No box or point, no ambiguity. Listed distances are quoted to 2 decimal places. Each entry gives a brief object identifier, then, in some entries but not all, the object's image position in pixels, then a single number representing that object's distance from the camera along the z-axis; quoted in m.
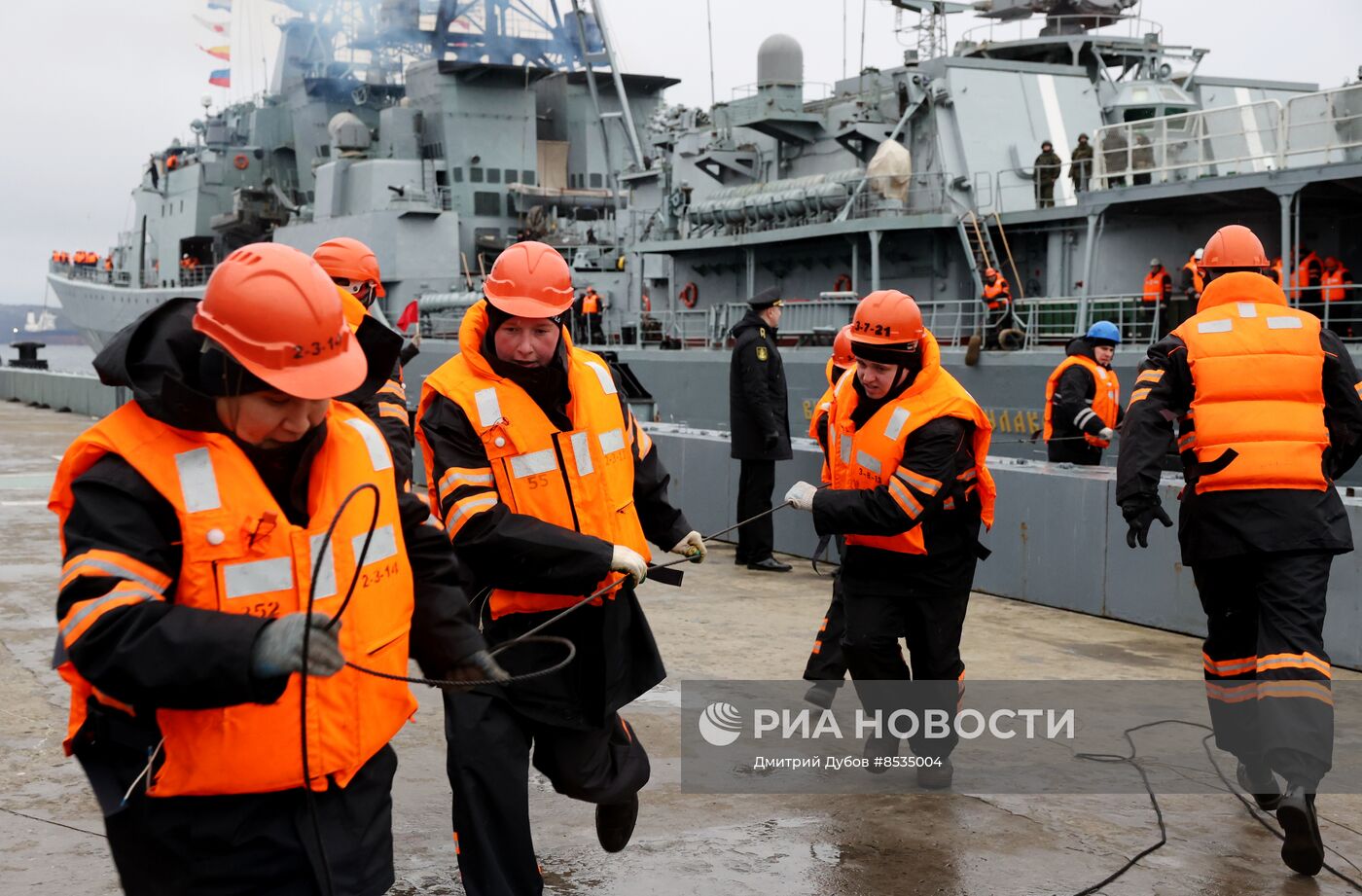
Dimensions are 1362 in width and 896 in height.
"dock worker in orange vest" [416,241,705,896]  3.70
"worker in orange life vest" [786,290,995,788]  4.87
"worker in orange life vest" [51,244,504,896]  2.26
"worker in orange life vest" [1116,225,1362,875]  4.47
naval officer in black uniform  10.08
